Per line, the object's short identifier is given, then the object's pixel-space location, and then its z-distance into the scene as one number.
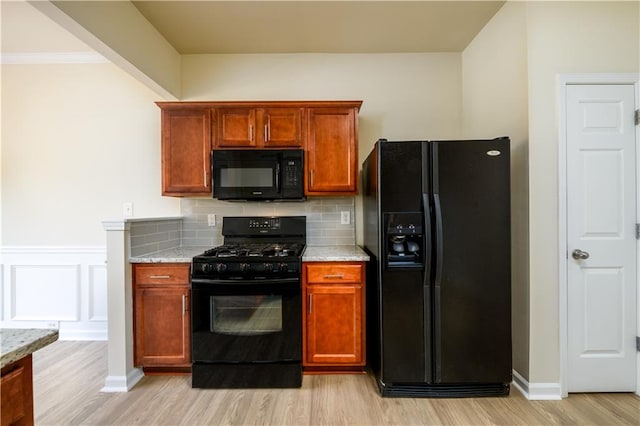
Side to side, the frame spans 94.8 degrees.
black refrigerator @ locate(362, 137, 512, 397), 1.93
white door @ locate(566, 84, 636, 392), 1.97
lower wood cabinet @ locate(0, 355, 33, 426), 0.75
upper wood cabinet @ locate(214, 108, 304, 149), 2.52
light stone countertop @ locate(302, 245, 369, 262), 2.19
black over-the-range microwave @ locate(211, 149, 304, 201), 2.49
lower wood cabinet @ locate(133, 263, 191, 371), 2.19
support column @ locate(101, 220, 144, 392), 2.11
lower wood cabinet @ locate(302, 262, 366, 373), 2.19
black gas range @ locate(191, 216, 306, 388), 2.12
